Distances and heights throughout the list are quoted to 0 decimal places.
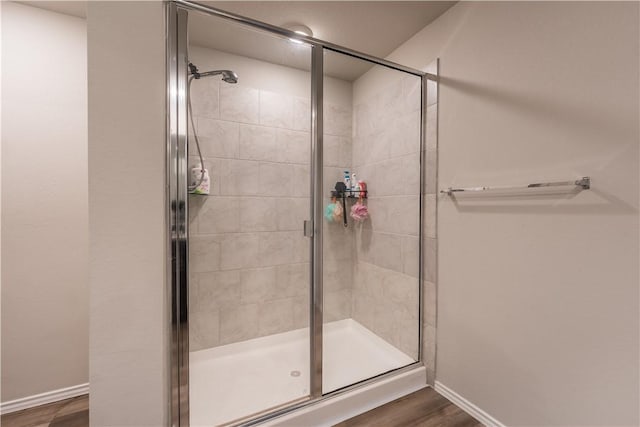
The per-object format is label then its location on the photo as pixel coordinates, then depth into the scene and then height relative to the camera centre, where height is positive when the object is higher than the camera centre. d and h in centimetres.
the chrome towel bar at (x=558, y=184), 109 +10
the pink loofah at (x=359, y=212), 213 -3
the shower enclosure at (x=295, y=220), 155 -8
